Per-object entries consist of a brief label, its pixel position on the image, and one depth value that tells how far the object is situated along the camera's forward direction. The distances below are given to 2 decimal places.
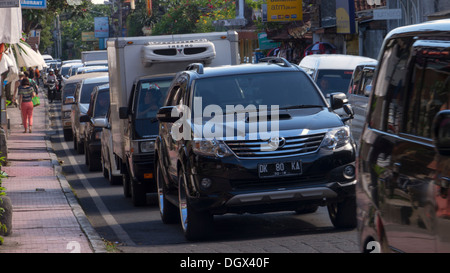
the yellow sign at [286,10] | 42.62
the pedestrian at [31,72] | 54.99
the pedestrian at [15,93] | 43.66
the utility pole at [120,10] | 77.23
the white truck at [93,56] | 47.55
